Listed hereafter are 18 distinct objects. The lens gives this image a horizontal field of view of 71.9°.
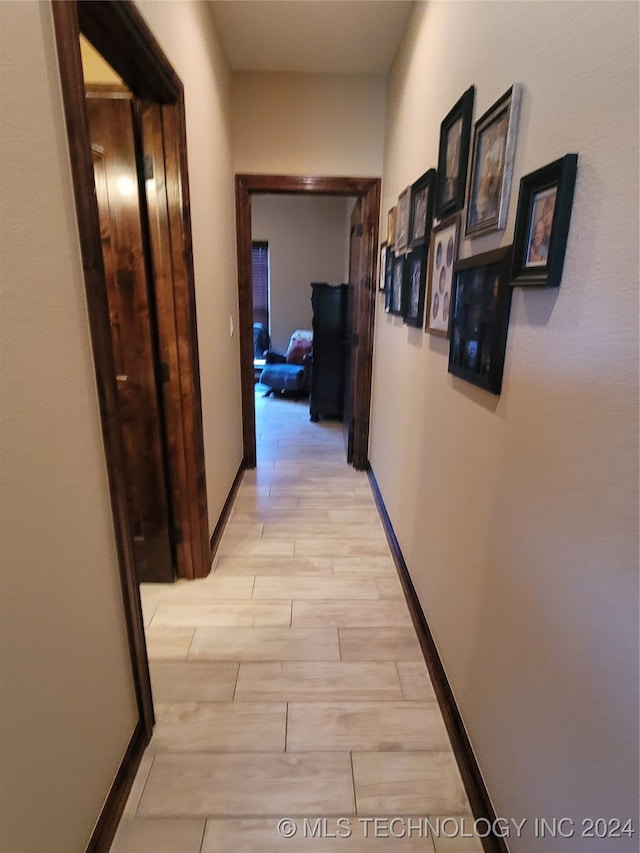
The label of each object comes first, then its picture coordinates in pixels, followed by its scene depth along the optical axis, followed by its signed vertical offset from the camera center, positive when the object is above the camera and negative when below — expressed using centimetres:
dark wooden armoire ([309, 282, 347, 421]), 450 -51
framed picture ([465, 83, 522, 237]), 107 +36
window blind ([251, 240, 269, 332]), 654 +27
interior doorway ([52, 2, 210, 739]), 96 +10
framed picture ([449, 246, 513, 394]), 111 -4
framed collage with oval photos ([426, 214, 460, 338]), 156 +11
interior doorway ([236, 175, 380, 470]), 304 +10
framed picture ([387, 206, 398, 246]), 257 +44
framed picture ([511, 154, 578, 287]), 83 +16
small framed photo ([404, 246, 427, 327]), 192 +7
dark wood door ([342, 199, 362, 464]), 351 -10
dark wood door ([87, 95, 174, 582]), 172 -13
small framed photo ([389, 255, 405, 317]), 232 +8
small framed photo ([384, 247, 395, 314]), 263 +12
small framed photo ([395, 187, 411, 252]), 219 +40
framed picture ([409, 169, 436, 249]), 182 +39
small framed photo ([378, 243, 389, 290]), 286 +21
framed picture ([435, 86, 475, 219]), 140 +48
